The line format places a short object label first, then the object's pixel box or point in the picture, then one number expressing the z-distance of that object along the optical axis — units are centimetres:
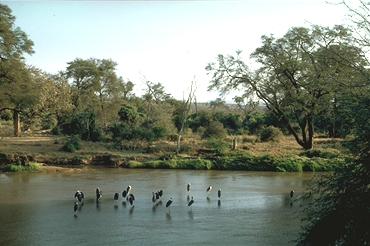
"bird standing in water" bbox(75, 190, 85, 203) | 2091
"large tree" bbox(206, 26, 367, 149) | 3675
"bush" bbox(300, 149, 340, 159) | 3575
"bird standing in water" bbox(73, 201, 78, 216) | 1923
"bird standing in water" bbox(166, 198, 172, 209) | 1992
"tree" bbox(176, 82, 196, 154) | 3747
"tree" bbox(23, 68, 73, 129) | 4269
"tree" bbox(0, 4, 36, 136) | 3656
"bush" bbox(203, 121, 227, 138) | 4250
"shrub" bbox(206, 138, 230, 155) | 3656
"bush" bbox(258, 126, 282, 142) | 4353
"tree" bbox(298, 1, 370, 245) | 940
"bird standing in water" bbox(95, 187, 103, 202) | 2188
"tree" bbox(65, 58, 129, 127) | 5109
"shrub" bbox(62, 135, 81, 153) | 3562
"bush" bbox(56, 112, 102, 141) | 4056
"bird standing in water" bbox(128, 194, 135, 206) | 2098
